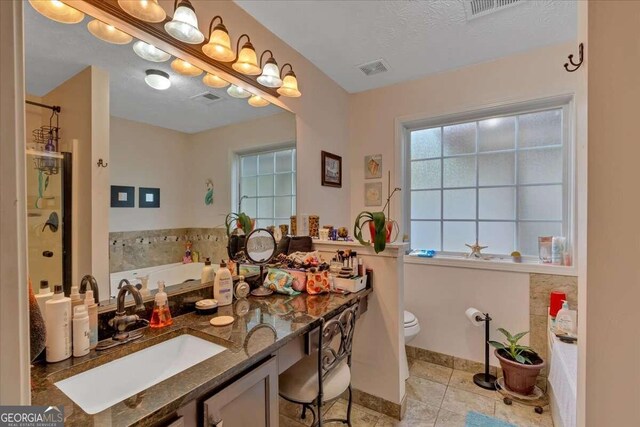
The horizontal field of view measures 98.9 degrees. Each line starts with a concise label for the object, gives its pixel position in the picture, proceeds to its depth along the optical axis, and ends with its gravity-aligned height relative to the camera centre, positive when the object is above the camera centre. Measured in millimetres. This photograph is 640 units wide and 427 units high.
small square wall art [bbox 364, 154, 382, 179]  2760 +461
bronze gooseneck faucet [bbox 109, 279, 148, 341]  1057 -420
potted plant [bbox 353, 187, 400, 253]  1701 -122
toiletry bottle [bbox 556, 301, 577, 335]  1811 -729
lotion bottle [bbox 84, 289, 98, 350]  984 -389
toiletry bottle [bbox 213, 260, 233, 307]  1434 -403
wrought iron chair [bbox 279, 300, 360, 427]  1312 -835
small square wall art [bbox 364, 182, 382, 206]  2760 +179
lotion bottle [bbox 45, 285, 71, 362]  878 -383
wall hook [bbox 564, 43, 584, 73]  733 +437
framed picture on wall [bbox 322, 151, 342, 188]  2467 +389
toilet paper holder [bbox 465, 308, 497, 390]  2119 -1111
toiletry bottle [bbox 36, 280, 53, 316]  895 -284
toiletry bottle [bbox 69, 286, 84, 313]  975 -314
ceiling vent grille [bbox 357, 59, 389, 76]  2309 +1257
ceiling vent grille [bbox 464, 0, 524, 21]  1660 +1277
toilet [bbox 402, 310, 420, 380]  2247 -963
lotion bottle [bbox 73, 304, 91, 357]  927 -415
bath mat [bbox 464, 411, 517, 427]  1720 -1339
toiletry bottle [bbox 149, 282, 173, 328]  1182 -448
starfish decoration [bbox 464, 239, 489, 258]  2436 -343
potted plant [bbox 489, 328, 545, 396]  1911 -1076
